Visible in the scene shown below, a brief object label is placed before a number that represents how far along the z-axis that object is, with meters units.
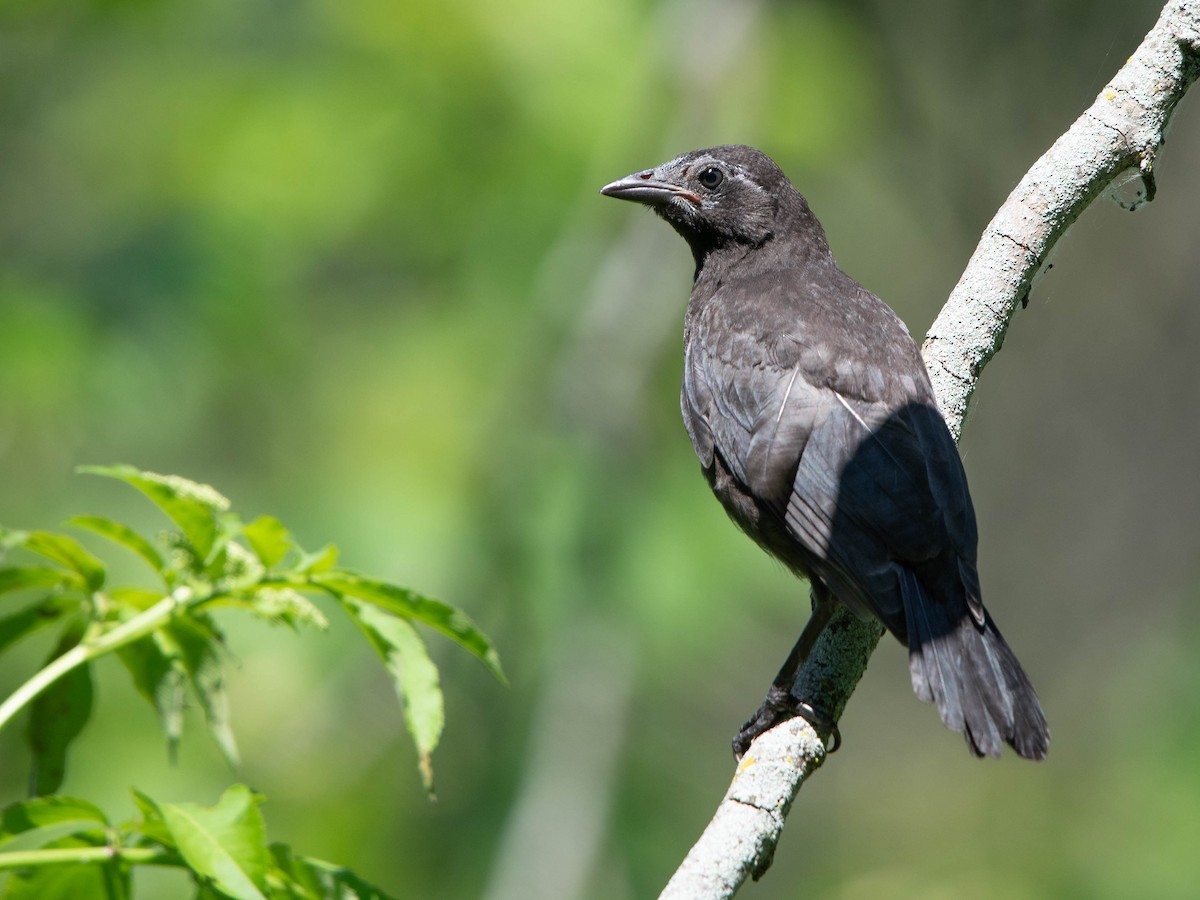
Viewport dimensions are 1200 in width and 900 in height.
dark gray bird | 6.37
